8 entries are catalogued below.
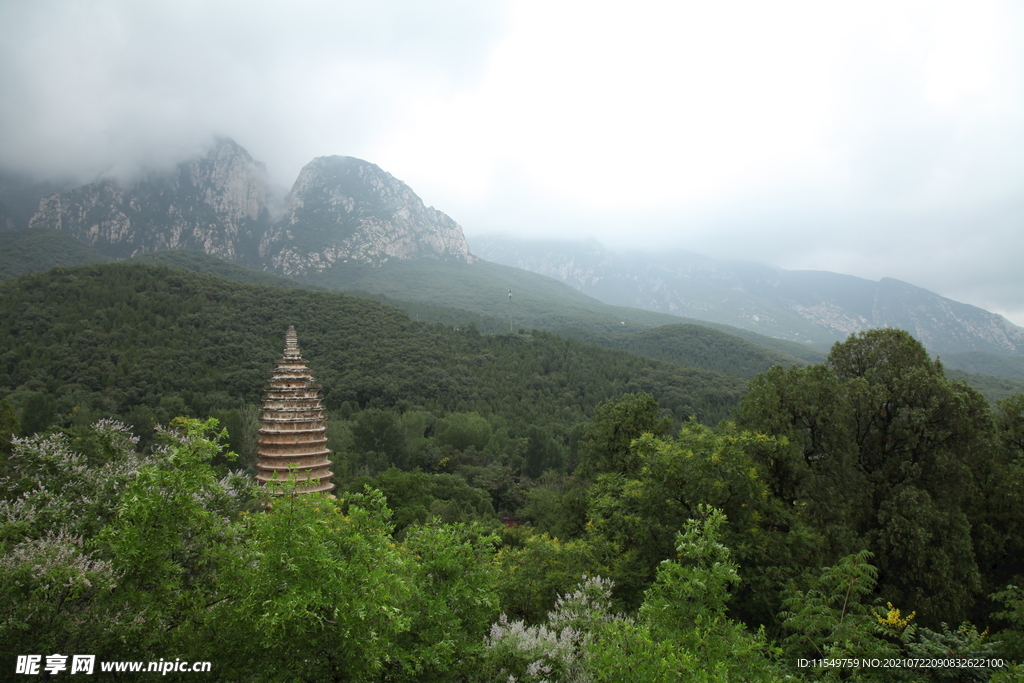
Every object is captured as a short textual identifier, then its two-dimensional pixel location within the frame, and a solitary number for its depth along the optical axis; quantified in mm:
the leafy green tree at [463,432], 70188
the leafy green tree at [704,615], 8734
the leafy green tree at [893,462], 15414
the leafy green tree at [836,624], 9688
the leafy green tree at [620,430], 23469
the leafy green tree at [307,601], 6656
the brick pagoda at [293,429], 25016
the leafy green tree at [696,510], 15219
